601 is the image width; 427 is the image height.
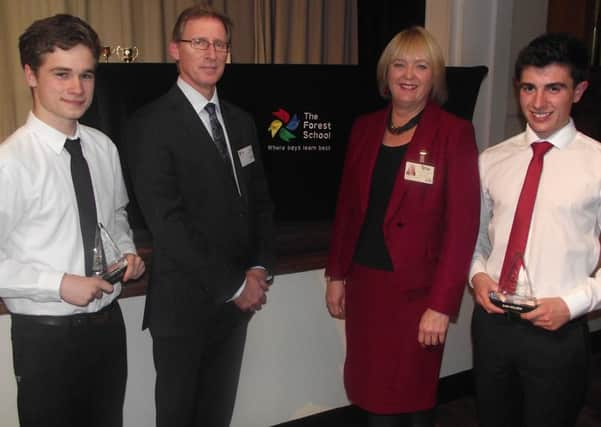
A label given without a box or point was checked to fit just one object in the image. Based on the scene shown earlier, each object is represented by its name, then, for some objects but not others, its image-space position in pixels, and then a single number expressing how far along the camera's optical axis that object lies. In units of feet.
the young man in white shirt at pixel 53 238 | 4.61
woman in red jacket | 5.81
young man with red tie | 5.16
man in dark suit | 5.36
